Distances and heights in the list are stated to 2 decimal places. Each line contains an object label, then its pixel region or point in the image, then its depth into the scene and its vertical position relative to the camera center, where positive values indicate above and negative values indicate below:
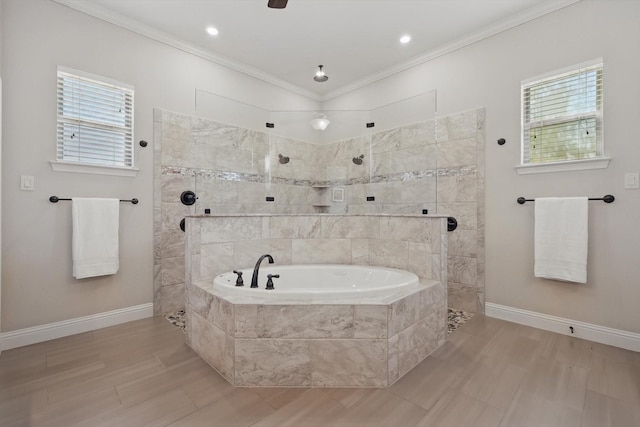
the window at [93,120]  2.49 +0.84
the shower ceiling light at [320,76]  3.55 +1.70
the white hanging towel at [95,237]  2.46 -0.22
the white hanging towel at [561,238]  2.34 -0.18
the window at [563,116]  2.39 +0.88
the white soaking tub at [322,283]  1.84 -0.53
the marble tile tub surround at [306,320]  1.75 -0.68
